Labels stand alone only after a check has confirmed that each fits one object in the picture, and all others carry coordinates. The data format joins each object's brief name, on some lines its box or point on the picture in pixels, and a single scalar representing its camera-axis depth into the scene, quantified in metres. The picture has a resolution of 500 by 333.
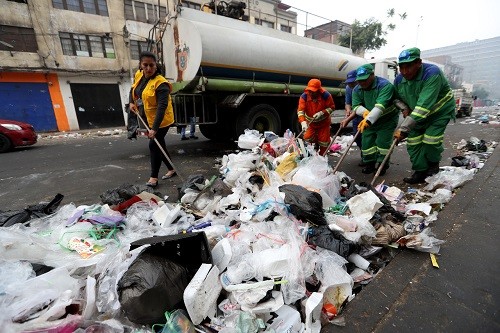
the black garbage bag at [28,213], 2.07
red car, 6.45
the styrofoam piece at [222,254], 1.51
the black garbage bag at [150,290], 1.16
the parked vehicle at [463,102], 12.26
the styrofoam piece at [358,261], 1.62
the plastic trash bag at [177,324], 1.15
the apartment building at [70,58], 11.40
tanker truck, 4.56
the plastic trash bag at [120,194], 2.56
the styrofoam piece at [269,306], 1.25
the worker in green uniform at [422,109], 2.70
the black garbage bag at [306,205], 1.84
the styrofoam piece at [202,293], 1.19
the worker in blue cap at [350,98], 4.15
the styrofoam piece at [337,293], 1.37
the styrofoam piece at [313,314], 1.21
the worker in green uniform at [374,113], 3.10
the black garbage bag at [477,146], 4.54
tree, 18.95
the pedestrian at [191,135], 6.99
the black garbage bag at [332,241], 1.59
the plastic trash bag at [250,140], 3.54
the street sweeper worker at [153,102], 3.09
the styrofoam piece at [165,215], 2.06
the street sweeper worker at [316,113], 3.71
